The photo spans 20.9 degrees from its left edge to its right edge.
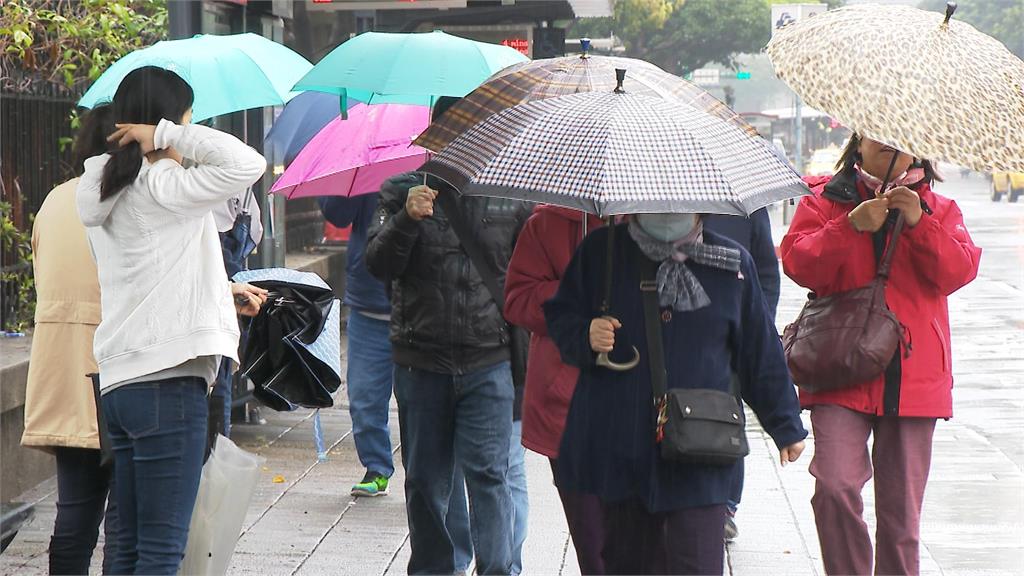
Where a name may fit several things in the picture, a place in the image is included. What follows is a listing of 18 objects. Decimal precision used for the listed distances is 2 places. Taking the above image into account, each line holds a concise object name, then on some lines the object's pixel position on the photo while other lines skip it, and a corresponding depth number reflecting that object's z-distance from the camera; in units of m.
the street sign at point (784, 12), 54.57
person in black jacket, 9.81
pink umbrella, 12.01
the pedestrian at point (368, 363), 13.97
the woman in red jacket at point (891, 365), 9.01
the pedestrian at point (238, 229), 11.86
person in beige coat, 9.12
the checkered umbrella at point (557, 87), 8.16
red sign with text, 24.25
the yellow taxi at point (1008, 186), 89.01
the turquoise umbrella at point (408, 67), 10.80
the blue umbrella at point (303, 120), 14.62
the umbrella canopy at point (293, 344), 10.41
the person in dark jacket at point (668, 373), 7.60
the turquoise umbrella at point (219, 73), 10.80
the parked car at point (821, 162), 93.60
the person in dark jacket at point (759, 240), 11.55
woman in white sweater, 7.91
